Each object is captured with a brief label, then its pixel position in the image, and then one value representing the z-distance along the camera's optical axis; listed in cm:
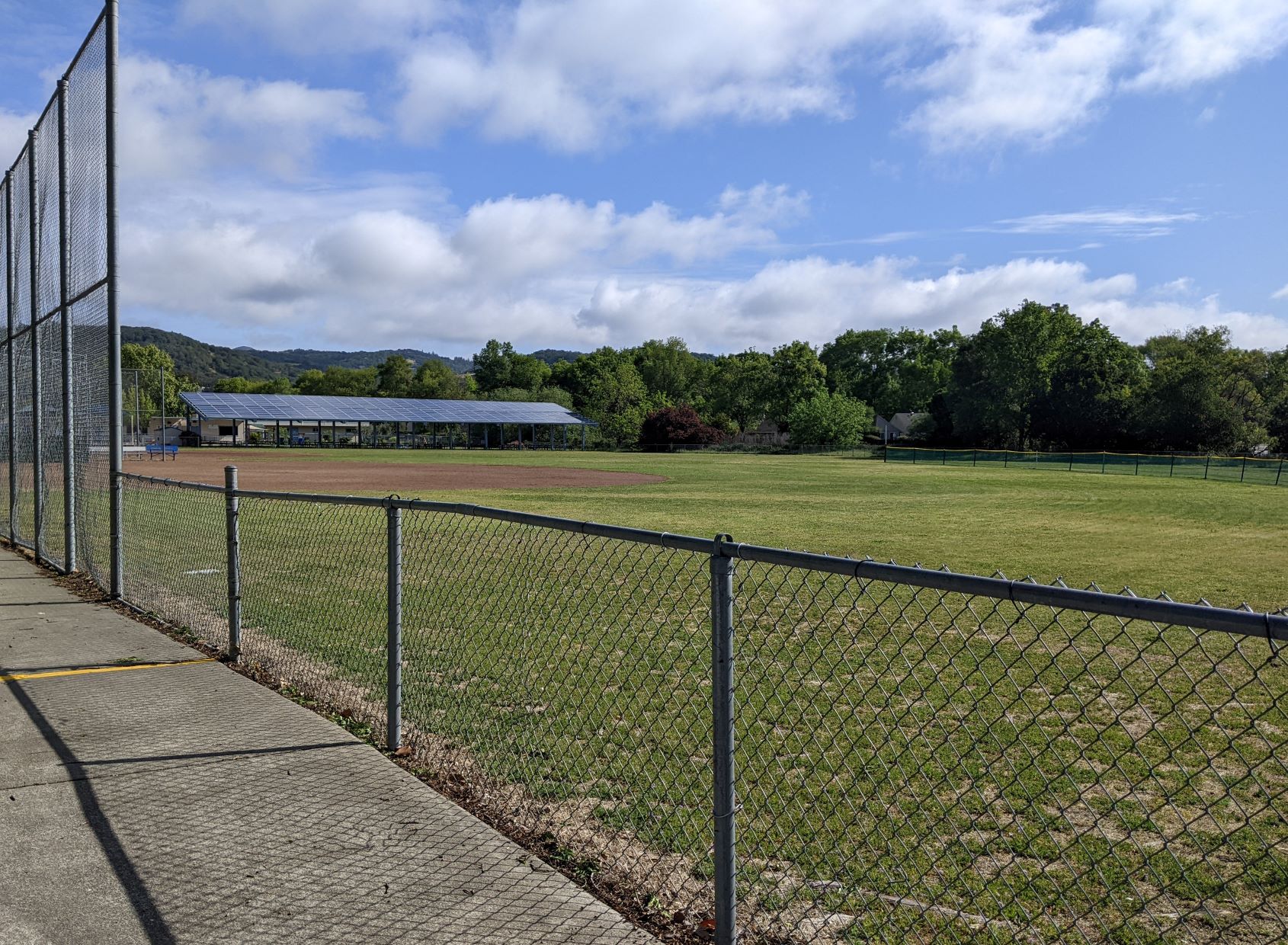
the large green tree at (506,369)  14550
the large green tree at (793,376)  10725
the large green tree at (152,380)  12100
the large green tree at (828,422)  8819
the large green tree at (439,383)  15038
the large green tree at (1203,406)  6831
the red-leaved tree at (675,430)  9538
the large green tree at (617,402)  10031
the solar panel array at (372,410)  8325
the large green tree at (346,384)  18850
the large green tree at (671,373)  13938
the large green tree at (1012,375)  8344
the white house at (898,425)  12862
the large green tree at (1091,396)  7700
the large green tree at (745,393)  11288
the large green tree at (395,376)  16825
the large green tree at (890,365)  12250
